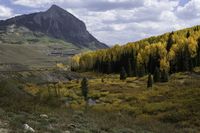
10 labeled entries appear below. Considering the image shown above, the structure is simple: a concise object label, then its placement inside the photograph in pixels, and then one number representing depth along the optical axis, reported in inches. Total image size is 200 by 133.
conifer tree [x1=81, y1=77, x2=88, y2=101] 2910.2
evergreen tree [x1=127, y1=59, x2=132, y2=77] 5576.8
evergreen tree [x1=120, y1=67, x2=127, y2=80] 4776.1
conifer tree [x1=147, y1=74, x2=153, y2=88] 3435.0
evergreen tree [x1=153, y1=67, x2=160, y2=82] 4060.8
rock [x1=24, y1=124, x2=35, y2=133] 558.3
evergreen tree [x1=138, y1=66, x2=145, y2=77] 5334.2
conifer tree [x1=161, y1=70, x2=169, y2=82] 3991.1
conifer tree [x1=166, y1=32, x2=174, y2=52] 6227.4
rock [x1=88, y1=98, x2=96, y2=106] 2625.5
